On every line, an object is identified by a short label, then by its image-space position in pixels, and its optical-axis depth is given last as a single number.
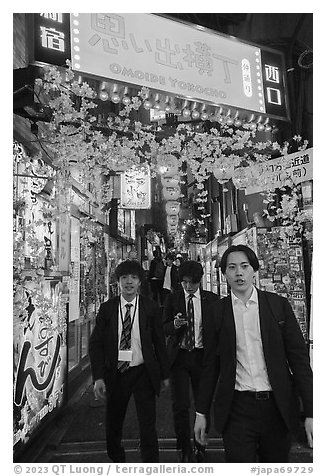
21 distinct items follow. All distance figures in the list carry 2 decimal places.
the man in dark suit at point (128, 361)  3.38
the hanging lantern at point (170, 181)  5.44
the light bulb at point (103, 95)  3.59
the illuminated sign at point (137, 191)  4.64
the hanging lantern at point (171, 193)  5.79
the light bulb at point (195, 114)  3.96
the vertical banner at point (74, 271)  4.48
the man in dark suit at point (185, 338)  3.76
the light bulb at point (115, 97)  3.63
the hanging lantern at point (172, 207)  6.09
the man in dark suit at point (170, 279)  4.59
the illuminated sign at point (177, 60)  3.48
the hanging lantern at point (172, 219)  5.84
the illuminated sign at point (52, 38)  3.29
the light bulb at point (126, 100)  3.68
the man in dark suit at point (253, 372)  2.62
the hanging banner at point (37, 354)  3.46
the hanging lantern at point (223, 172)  4.50
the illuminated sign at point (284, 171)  4.36
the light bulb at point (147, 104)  3.73
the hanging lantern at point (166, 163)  4.32
